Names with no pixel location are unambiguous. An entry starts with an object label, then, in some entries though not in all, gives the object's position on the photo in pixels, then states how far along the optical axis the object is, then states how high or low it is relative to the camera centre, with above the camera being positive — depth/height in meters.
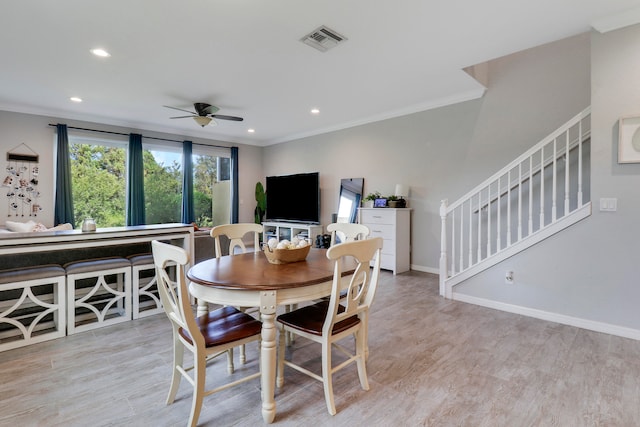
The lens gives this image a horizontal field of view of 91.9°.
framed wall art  2.56 +0.59
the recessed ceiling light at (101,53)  3.08 +1.60
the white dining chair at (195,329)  1.55 -0.68
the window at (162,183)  6.35 +0.59
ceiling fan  4.59 +1.50
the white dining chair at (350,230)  2.66 -0.17
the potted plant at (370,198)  5.35 +0.21
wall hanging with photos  4.92 +0.46
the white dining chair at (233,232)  2.65 -0.19
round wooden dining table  1.62 -0.44
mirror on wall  5.89 +0.24
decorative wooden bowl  2.12 -0.31
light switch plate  2.67 +0.06
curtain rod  5.44 +1.47
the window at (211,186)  7.11 +0.59
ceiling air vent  2.75 +1.59
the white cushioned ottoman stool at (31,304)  2.50 -0.82
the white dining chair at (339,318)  1.69 -0.68
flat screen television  6.49 +0.28
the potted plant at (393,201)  5.04 +0.15
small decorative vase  2.91 -0.15
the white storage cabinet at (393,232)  4.91 -0.36
